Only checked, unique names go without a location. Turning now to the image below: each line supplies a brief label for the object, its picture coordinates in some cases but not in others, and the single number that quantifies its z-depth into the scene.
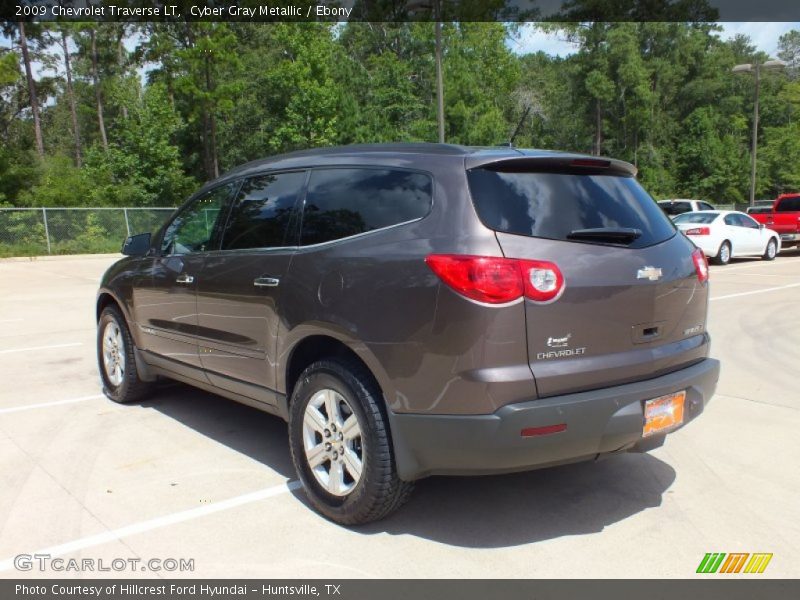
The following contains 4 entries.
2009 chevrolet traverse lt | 3.02
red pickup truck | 23.22
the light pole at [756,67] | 24.09
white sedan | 18.98
